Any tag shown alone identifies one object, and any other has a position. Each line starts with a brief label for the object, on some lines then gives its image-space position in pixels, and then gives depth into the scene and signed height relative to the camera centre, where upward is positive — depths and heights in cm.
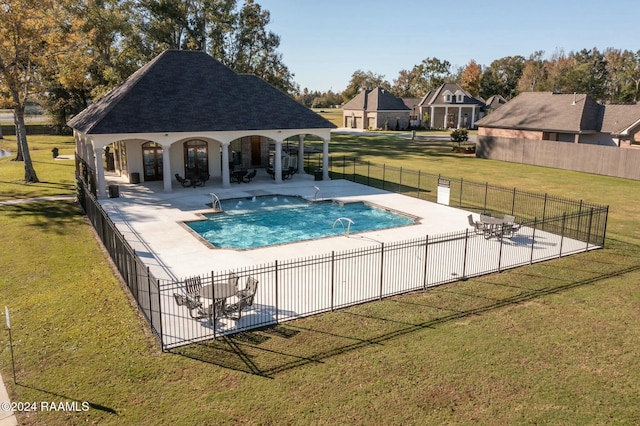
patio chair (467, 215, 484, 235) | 1941 -407
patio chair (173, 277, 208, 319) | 1177 -430
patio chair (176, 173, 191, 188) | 2926 -365
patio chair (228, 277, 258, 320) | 1193 -432
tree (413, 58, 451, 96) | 12388 +1216
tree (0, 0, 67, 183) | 2820 +417
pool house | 2661 -9
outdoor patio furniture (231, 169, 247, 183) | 3088 -344
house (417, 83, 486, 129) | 8575 +229
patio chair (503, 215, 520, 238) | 1848 -390
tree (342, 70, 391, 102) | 15362 +1186
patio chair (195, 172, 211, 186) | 2984 -358
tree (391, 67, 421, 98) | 13100 +1072
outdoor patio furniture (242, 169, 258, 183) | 3133 -360
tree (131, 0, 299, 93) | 4869 +918
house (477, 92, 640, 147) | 4544 +19
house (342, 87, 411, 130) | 8425 +161
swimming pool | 2011 -459
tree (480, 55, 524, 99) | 11456 +1103
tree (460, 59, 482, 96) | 11694 +979
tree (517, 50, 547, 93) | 12612 +1186
